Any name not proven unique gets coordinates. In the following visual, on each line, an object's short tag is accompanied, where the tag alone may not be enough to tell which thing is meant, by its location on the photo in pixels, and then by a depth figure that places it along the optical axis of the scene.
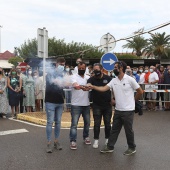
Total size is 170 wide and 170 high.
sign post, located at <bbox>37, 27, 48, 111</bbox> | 11.86
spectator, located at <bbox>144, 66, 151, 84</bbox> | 14.53
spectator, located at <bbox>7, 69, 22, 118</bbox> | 12.07
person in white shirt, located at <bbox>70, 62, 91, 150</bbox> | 7.02
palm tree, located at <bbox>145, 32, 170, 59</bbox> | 47.03
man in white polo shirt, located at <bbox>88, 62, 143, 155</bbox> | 6.54
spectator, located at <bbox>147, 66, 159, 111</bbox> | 14.00
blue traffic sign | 11.47
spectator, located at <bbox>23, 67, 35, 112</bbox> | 12.66
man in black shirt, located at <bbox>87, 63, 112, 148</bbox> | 7.00
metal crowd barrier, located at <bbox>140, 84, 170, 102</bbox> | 13.87
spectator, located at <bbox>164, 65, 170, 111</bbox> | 13.83
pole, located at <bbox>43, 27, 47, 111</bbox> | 11.86
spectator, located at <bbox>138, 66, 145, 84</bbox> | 14.74
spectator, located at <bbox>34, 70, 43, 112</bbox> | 12.97
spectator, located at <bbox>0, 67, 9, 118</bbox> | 11.81
